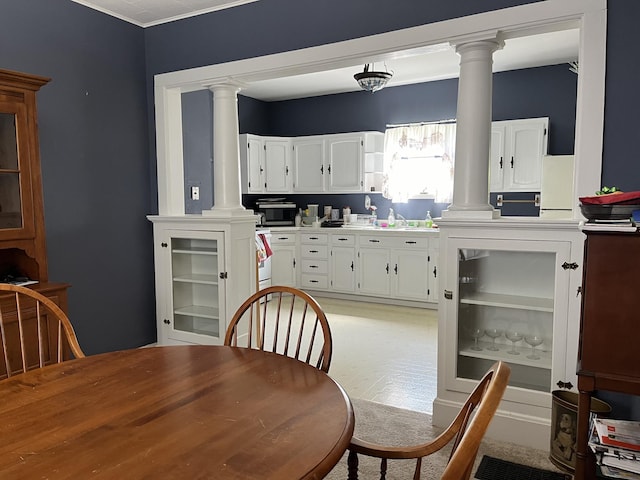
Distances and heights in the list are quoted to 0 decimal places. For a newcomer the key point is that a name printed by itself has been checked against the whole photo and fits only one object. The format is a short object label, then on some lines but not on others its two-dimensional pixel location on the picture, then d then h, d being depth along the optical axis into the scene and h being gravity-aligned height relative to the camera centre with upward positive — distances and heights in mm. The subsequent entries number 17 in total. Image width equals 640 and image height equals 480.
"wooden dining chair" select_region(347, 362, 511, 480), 873 -482
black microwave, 6545 -204
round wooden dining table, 1017 -557
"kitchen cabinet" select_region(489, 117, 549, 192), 5316 +479
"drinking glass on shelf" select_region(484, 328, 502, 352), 2766 -787
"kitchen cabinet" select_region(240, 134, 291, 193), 6461 +465
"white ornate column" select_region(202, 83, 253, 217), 3607 +363
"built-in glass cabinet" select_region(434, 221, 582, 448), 2443 -645
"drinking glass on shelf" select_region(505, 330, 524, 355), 2715 -792
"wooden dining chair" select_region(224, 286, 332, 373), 1812 -1238
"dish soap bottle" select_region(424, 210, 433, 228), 6017 -299
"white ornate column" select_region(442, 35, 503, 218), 2635 +376
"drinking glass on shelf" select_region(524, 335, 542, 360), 2639 -797
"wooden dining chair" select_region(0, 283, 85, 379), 2541 -709
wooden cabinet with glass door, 2664 +177
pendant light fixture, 4562 +1114
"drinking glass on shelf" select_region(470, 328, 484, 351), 2795 -789
